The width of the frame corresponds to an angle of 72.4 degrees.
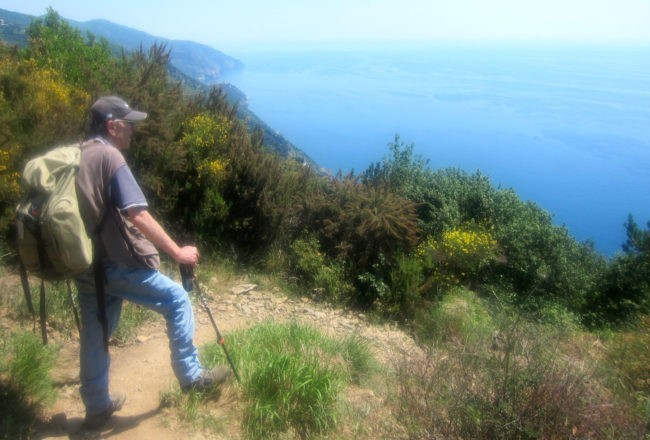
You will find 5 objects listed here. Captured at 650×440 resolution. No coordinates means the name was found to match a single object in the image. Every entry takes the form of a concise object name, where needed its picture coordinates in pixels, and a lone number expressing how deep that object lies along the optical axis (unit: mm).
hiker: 2502
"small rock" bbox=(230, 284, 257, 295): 6322
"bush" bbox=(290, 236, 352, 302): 7109
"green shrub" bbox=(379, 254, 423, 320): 7039
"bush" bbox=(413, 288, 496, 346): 6113
